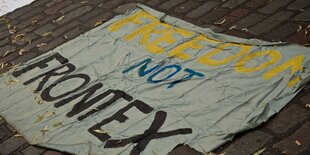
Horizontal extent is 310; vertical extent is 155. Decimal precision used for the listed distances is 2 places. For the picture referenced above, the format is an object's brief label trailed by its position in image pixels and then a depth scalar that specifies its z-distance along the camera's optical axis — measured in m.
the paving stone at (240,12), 4.55
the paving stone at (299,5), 4.29
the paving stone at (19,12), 6.34
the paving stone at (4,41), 5.59
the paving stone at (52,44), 5.09
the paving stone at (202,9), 4.85
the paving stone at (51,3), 6.38
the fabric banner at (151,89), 3.14
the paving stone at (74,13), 5.71
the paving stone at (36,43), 5.24
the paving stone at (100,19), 5.35
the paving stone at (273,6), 4.42
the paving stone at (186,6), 5.02
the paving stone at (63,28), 5.40
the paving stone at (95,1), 5.91
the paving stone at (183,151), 2.95
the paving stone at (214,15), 4.66
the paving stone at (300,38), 3.77
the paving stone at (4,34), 5.78
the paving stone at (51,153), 3.32
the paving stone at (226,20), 4.49
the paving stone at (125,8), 5.40
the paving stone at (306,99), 3.07
